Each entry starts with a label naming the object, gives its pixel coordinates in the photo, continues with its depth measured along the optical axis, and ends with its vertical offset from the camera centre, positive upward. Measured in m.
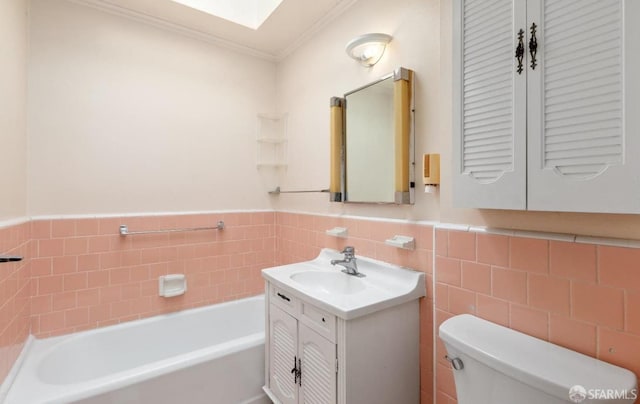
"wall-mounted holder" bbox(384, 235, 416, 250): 1.53 -0.23
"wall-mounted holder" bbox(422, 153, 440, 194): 1.39 +0.13
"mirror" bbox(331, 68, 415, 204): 1.54 +0.34
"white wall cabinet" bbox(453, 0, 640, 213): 0.77 +0.29
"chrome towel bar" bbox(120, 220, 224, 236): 2.08 -0.23
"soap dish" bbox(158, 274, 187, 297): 2.21 -0.65
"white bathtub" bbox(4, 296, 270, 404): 1.43 -0.97
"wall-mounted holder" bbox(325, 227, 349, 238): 1.94 -0.22
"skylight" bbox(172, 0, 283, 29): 2.07 +1.39
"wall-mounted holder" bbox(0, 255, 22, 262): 1.13 -0.23
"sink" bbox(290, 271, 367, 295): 1.71 -0.49
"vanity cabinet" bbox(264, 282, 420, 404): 1.24 -0.72
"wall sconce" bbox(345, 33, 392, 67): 1.64 +0.88
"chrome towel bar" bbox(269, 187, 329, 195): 2.42 +0.07
